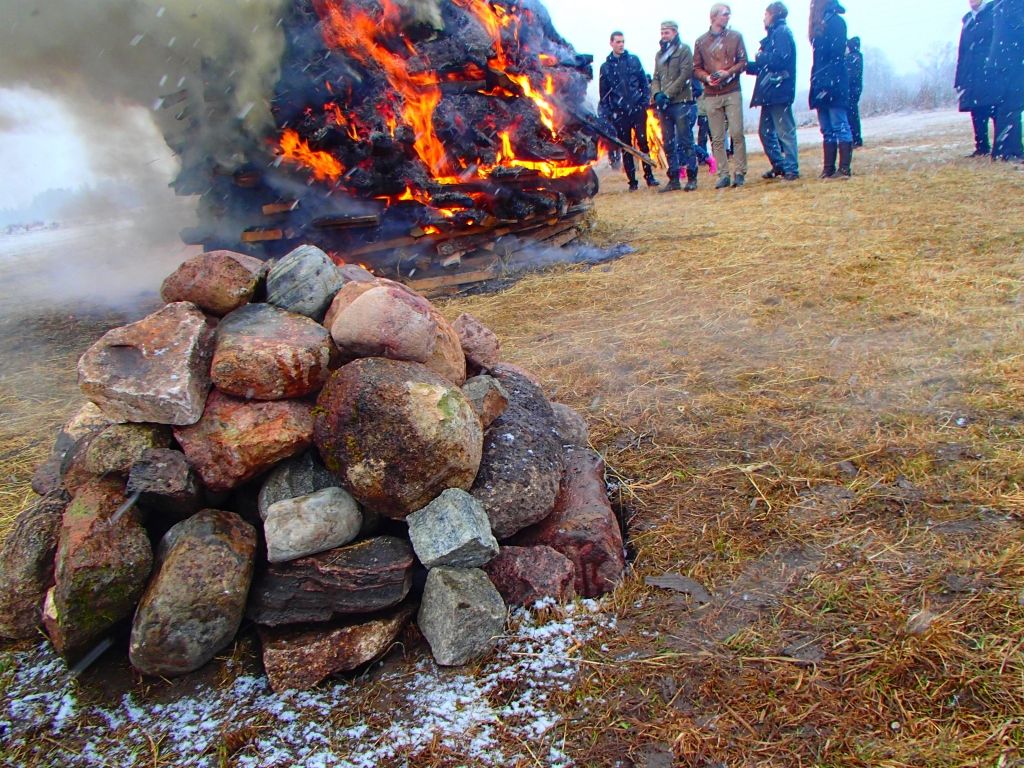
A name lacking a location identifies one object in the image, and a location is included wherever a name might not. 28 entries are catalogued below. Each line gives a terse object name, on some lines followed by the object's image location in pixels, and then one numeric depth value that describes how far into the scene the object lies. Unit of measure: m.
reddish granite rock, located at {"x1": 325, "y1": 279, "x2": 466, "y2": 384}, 2.51
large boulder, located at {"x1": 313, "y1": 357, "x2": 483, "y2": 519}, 2.33
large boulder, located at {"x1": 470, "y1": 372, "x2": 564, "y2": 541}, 2.52
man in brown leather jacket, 10.57
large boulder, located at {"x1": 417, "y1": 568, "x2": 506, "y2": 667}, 2.16
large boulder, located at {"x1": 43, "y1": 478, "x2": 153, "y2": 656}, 2.14
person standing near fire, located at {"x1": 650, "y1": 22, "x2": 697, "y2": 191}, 11.02
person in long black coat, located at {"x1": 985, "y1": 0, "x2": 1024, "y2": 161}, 9.55
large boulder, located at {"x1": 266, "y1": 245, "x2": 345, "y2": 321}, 2.72
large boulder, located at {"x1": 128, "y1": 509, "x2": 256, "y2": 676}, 2.14
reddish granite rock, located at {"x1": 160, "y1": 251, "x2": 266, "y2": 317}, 2.62
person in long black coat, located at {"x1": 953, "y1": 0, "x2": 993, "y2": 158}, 10.00
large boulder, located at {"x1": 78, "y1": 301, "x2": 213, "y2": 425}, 2.36
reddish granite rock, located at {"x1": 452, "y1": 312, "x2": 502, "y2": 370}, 3.06
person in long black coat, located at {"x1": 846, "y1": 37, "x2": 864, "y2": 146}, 11.70
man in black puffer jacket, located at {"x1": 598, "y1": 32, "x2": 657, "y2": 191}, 11.59
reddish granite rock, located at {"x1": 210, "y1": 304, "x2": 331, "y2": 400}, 2.42
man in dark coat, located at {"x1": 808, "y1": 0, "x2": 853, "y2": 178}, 9.98
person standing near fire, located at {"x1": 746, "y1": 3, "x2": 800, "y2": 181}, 10.52
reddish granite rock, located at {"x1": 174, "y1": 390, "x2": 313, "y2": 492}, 2.36
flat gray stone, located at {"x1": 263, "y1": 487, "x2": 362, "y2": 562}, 2.24
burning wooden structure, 6.43
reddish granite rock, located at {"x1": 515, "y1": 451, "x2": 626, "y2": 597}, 2.47
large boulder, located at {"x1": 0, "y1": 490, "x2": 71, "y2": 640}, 2.41
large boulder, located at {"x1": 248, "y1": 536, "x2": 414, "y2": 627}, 2.23
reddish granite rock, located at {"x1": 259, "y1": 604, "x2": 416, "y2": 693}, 2.14
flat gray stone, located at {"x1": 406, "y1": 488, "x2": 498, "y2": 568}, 2.29
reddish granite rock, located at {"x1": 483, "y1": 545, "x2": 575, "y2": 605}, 2.38
